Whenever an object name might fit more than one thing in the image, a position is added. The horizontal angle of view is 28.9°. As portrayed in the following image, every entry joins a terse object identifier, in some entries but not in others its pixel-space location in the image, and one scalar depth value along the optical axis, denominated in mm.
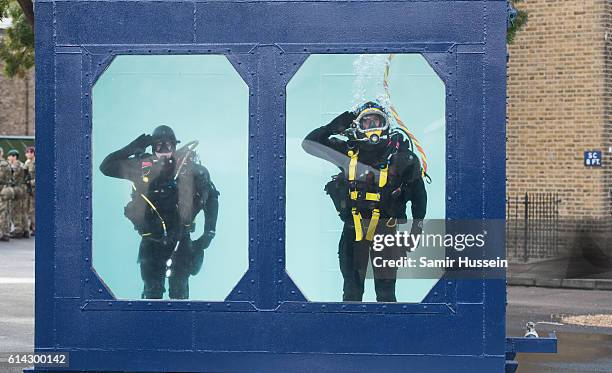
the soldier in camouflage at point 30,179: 28769
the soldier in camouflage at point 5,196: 27359
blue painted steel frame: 6223
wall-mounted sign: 23016
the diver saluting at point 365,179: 6273
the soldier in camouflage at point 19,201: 27922
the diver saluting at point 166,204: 6383
